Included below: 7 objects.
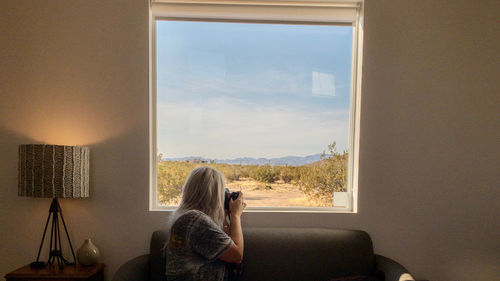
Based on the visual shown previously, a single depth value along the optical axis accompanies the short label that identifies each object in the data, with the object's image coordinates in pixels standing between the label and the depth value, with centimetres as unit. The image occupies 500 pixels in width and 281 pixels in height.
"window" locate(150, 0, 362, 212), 240
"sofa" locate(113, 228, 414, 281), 203
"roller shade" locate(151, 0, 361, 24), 231
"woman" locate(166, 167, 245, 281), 158
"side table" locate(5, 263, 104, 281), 190
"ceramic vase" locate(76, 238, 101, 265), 206
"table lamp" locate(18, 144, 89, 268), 189
